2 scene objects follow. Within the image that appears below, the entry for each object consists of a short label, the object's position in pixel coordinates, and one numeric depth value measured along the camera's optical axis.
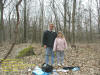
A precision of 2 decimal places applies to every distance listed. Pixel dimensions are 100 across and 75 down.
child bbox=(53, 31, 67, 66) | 3.83
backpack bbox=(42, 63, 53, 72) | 3.20
